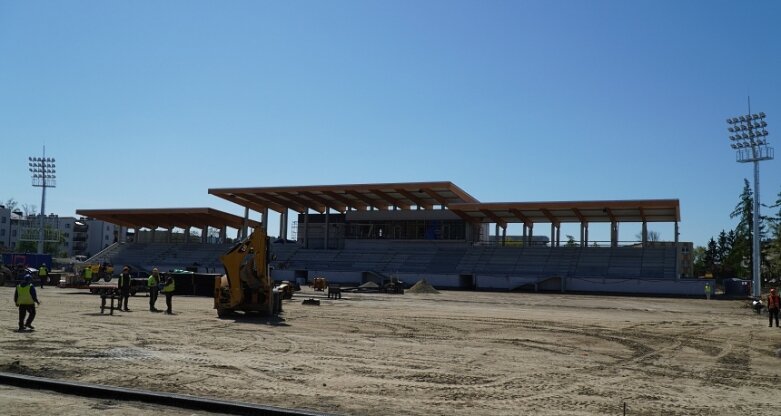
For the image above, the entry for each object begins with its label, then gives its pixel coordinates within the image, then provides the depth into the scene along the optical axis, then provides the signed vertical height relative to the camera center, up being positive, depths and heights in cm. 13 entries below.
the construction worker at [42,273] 4228 -154
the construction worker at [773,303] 2256 -131
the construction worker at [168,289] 2395 -139
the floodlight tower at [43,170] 7781 +999
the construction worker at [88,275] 4066 -154
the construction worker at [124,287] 2467 -138
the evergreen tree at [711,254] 10350 +188
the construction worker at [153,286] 2505 -135
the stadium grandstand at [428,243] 5550 +172
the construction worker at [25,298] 1684 -130
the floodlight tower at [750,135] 4784 +1005
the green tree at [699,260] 9931 +88
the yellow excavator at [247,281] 2256 -95
